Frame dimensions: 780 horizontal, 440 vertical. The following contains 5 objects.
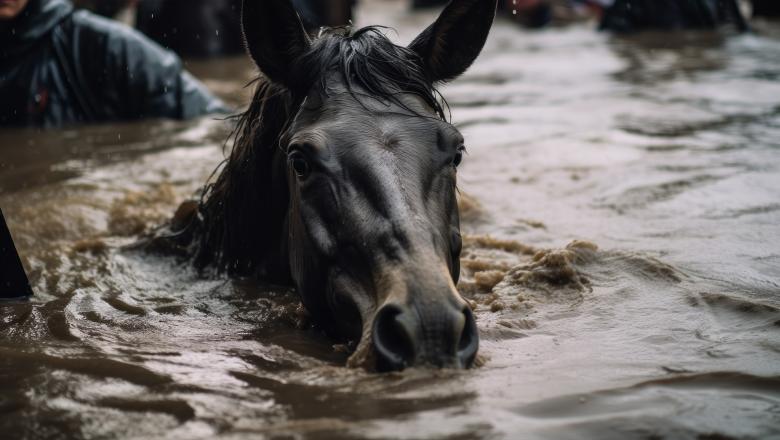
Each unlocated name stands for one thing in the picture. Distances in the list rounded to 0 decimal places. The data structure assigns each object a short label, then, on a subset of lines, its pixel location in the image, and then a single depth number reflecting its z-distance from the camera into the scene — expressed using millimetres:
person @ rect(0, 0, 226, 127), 8117
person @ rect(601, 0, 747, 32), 14664
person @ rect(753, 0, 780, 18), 15923
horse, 2699
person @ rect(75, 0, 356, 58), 14617
